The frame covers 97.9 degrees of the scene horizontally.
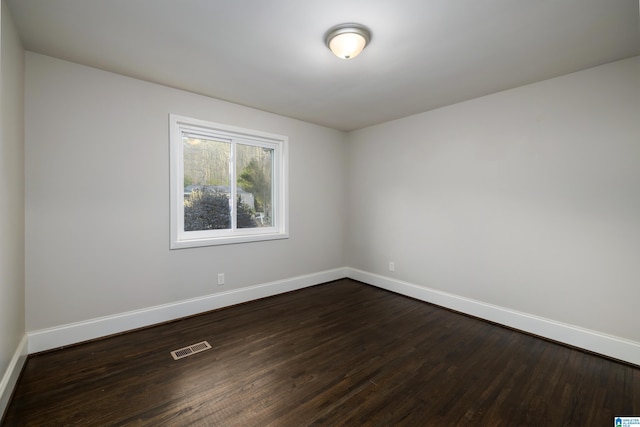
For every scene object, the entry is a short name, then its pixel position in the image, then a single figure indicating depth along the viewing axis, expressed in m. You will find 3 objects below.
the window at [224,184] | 3.16
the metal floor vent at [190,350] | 2.37
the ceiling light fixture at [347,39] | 1.96
